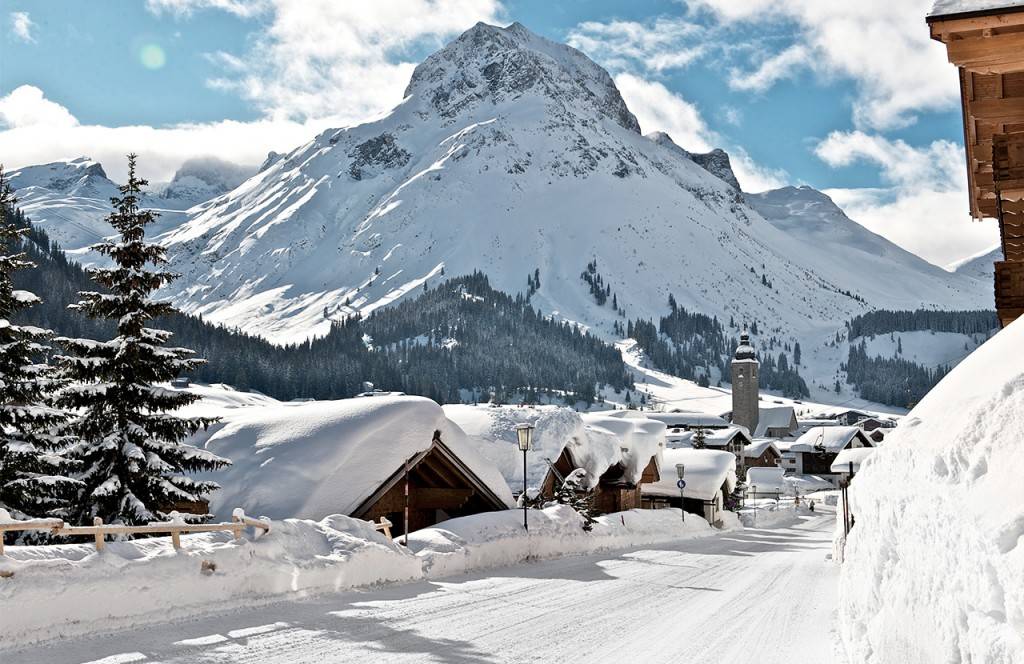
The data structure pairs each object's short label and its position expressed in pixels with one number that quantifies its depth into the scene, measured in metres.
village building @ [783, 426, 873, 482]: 106.62
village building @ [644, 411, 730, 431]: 130.75
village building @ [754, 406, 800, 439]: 145.25
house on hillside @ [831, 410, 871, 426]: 164.62
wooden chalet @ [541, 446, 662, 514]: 42.22
